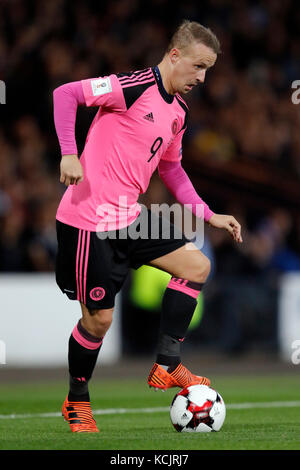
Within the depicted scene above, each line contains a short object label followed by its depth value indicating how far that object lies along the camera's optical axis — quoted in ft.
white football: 36.35
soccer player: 36.58
